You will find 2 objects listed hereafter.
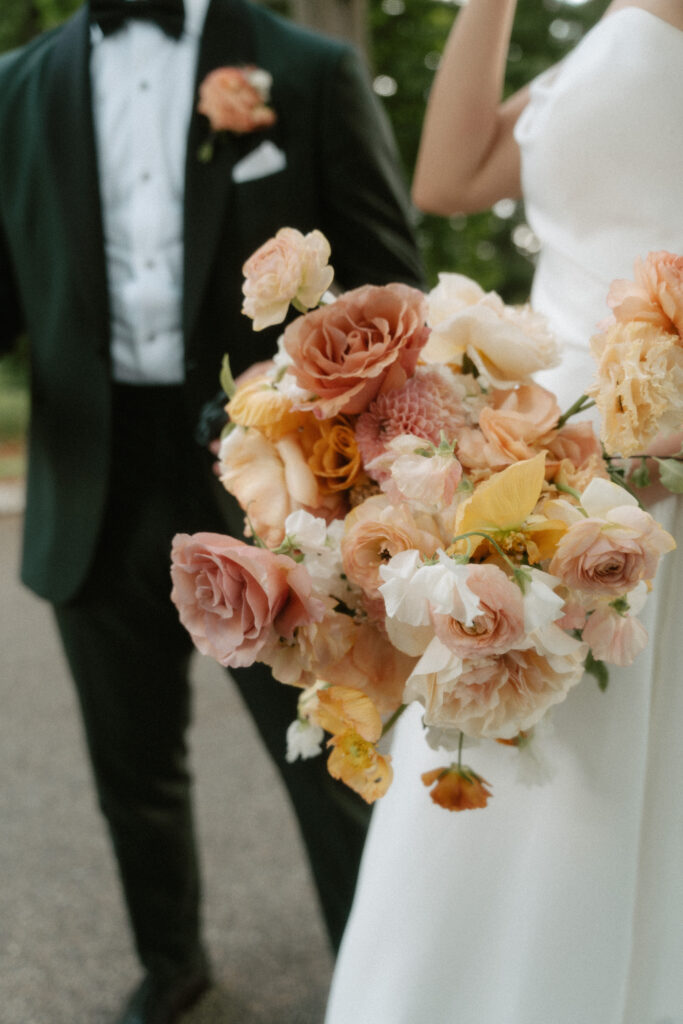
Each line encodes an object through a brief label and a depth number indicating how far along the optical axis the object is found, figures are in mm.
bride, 1076
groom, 1517
